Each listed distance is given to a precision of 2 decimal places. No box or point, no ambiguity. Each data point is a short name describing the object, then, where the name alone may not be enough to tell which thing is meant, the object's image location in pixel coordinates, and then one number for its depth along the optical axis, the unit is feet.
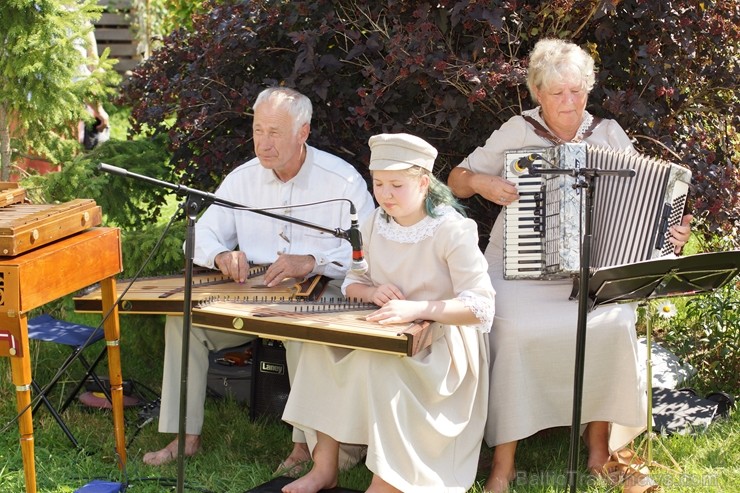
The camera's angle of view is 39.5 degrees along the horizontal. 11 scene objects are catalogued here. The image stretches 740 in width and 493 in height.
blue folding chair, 15.79
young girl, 12.94
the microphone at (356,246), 12.09
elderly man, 15.14
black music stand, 12.07
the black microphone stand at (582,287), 11.59
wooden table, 12.31
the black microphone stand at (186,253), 10.85
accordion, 14.15
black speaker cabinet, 16.05
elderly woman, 14.20
